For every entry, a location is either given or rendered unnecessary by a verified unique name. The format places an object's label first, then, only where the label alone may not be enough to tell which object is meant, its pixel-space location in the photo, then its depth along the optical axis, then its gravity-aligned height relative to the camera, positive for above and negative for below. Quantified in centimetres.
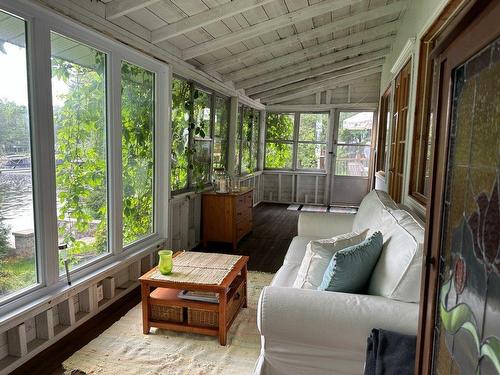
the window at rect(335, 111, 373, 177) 718 +30
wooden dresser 418 -78
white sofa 138 -66
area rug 191 -121
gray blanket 114 -69
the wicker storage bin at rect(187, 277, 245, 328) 219 -106
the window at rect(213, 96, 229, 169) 490 +34
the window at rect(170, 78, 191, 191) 362 +22
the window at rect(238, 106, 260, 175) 647 +30
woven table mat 214 -79
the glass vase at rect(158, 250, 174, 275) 223 -73
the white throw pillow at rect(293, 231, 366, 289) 173 -54
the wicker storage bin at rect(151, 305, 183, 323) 222 -106
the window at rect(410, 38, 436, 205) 259 +26
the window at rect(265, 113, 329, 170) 749 +34
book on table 217 -92
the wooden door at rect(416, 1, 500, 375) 55 -10
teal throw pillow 158 -53
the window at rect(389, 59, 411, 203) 343 +28
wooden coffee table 210 -95
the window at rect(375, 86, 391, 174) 540 +44
